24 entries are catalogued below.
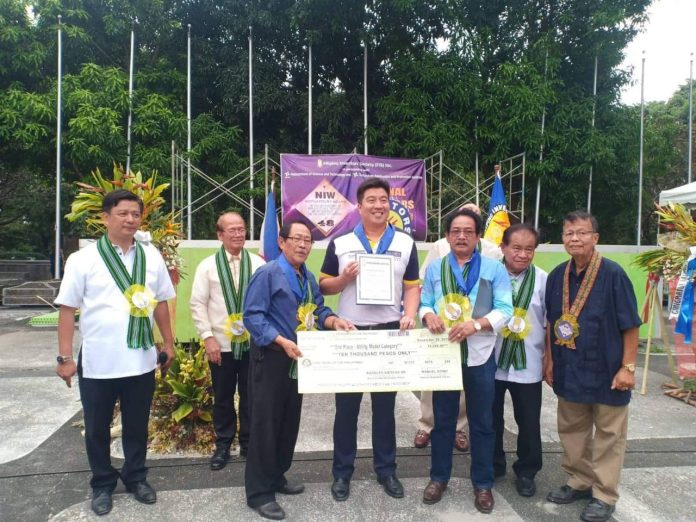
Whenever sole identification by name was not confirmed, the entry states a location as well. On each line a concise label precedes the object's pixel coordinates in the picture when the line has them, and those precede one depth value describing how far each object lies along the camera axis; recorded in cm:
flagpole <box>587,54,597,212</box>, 1263
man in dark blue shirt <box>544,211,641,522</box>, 302
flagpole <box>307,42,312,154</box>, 1202
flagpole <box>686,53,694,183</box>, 1356
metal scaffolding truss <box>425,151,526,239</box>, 1169
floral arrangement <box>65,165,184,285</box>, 419
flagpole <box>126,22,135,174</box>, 1181
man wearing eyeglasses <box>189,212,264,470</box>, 372
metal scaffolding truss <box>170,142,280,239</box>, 1127
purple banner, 910
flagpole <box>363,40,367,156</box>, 1238
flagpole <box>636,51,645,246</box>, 1262
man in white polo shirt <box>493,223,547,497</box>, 323
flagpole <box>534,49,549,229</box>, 1210
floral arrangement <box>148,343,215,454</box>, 402
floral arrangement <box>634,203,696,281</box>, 555
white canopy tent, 723
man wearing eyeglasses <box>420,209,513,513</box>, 305
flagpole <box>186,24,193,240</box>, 1147
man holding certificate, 307
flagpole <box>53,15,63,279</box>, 1180
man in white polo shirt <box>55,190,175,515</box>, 294
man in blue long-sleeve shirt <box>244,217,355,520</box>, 296
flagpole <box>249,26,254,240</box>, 1099
